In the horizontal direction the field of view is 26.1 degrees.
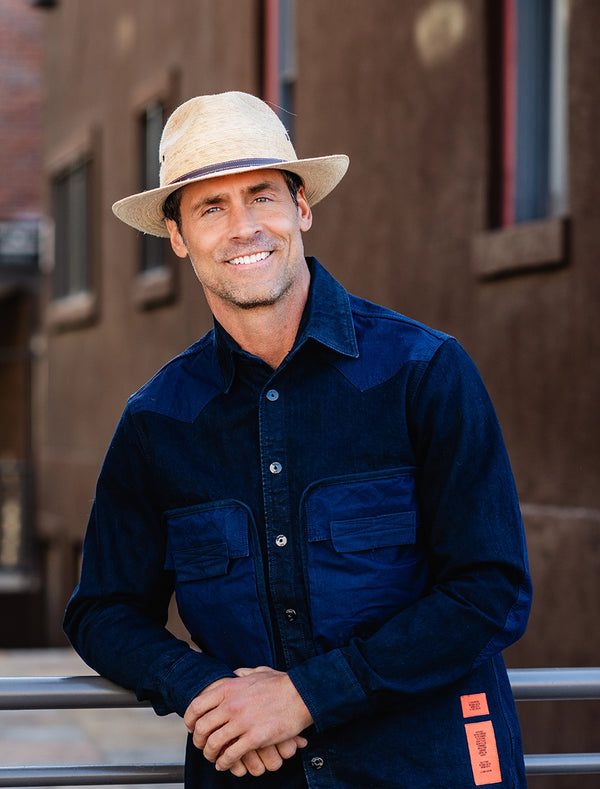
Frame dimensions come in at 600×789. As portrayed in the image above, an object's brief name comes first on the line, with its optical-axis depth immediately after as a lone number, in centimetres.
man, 229
